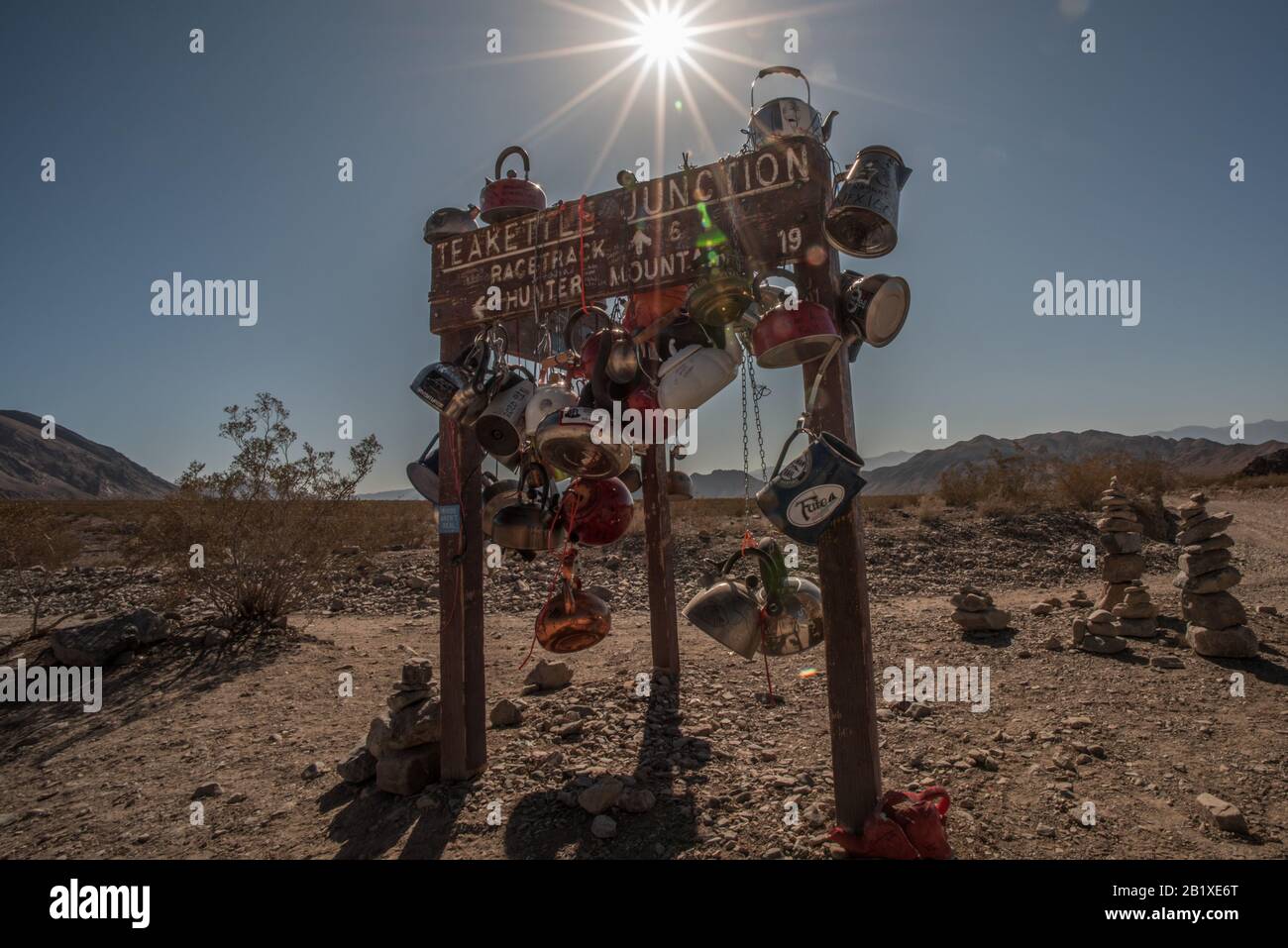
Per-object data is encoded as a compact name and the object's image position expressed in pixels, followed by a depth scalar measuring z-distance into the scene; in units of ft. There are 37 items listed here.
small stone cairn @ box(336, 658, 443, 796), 12.03
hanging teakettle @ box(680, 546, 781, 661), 8.59
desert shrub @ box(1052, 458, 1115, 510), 53.87
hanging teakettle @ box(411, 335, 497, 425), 10.62
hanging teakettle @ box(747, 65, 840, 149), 8.93
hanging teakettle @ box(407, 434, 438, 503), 12.67
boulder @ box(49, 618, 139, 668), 21.65
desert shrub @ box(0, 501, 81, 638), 26.04
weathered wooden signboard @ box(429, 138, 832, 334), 8.93
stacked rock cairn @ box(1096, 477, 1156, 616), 21.79
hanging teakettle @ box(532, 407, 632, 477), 8.96
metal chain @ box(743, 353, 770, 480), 10.53
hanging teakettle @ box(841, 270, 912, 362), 8.48
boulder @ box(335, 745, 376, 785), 12.75
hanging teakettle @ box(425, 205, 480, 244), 12.67
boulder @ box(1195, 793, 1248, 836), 9.00
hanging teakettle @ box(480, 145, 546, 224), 11.91
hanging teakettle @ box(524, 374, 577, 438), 9.84
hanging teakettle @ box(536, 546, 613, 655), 10.24
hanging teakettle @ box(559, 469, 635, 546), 10.56
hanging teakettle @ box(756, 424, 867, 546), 7.59
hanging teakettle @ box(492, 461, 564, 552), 10.39
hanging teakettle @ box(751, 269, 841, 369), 7.99
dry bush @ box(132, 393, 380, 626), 24.86
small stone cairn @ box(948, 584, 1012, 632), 21.35
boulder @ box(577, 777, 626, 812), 10.20
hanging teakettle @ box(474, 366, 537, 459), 10.61
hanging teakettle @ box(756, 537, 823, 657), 8.86
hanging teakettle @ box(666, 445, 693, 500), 14.55
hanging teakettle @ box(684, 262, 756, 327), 8.55
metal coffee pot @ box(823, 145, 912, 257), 8.13
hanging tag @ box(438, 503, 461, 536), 11.93
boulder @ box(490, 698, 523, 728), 14.40
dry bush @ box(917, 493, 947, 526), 52.42
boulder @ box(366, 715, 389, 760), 12.45
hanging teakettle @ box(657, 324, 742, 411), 8.49
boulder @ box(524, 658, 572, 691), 16.99
